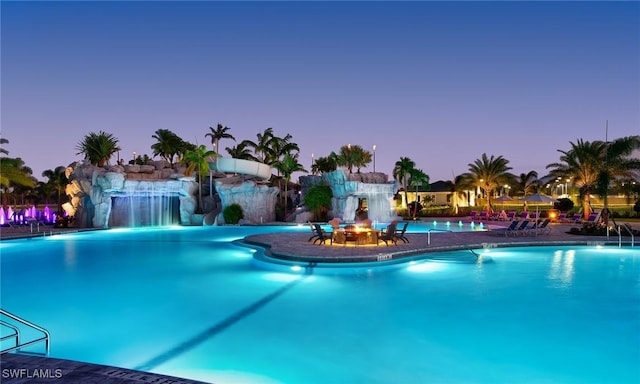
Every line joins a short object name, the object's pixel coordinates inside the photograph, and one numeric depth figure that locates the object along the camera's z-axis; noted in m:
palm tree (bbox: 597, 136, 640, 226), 22.27
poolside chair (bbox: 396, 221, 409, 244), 14.64
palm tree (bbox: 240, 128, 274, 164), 39.72
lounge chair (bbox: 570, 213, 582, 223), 23.02
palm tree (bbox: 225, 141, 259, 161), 41.59
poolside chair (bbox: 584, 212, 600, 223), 22.10
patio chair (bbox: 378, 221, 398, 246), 13.81
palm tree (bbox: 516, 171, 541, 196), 56.66
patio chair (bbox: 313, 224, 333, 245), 14.27
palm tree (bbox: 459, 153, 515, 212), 34.22
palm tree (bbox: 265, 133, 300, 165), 39.53
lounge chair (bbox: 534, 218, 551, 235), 17.41
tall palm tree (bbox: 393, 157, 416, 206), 36.50
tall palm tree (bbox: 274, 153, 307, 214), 33.81
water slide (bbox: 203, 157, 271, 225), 31.11
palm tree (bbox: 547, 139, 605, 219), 24.41
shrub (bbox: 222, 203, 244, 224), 27.34
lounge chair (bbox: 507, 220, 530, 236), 16.82
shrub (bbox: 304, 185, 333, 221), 29.28
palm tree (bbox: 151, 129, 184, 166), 41.16
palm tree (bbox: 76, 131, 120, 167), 29.30
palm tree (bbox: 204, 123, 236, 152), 43.66
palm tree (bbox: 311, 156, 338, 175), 44.24
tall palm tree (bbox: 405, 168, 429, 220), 36.56
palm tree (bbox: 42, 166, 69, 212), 53.12
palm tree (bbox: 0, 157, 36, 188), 24.78
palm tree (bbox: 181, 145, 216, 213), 28.50
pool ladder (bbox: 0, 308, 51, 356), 3.84
